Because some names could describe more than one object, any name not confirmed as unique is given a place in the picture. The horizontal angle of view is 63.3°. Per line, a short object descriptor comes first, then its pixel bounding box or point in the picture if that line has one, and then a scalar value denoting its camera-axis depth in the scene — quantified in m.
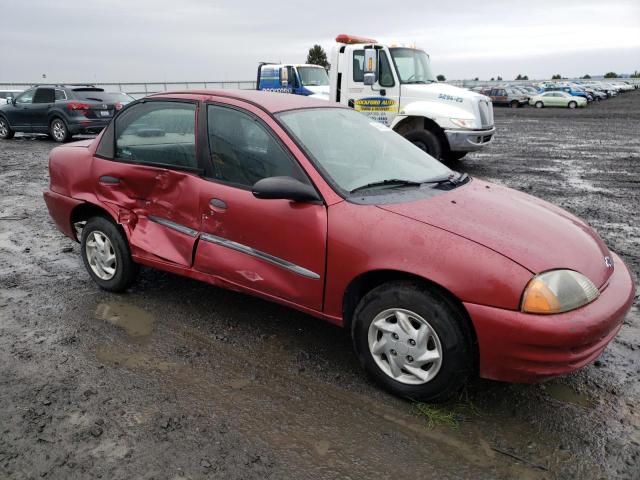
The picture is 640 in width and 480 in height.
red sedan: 2.58
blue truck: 16.16
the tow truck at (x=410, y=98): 10.12
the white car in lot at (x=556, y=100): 37.41
